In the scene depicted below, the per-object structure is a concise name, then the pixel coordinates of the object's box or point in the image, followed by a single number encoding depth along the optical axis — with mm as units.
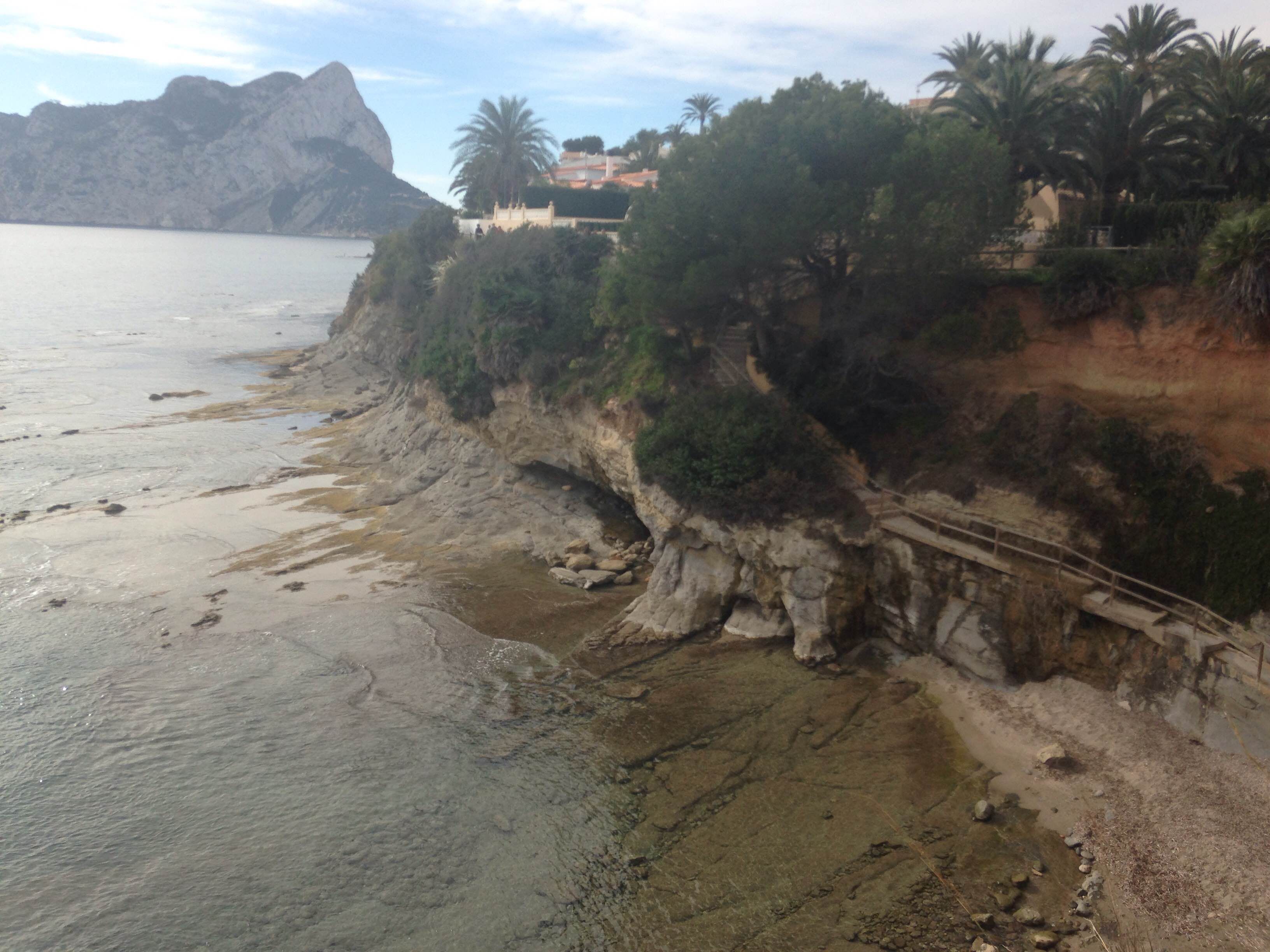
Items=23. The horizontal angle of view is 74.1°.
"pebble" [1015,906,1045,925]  12297
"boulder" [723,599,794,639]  20828
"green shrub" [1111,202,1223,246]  20781
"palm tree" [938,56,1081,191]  25594
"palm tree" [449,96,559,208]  52188
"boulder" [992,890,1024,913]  12617
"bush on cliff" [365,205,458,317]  46469
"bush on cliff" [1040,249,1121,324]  20625
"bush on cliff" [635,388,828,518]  21281
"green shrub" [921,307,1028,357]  22094
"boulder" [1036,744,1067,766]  15297
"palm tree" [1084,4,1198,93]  27922
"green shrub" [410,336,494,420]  33031
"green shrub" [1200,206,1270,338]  16922
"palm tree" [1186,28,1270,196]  23562
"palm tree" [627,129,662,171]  68312
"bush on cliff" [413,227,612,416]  31188
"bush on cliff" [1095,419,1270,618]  16281
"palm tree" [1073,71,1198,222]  25109
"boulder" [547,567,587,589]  24359
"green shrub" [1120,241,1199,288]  19609
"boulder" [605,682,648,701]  18609
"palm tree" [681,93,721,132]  66812
